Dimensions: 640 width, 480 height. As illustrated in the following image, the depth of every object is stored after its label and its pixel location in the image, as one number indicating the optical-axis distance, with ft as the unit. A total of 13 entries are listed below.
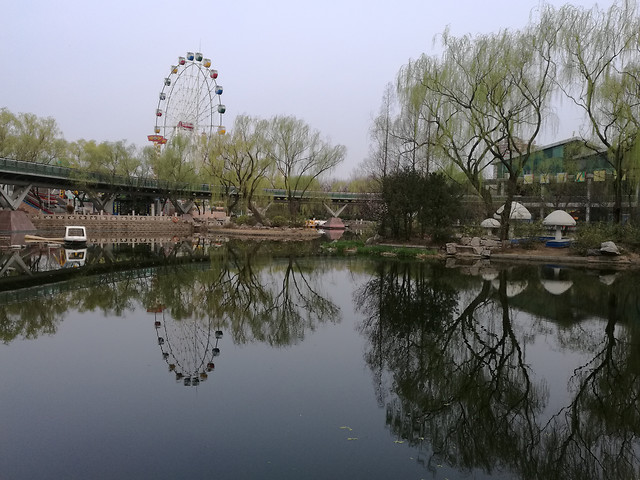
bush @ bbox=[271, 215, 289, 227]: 150.20
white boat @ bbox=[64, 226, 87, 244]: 90.33
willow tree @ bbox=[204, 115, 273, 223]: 144.05
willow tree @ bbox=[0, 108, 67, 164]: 135.54
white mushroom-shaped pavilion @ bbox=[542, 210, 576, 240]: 76.43
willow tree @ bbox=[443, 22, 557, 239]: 72.95
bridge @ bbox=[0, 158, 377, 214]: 121.29
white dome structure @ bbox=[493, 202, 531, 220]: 98.63
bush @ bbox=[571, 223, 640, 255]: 69.62
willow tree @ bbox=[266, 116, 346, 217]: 145.59
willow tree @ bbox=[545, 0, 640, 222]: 69.51
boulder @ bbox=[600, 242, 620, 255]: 66.44
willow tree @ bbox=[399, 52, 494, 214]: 80.02
